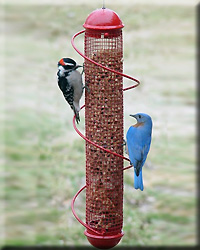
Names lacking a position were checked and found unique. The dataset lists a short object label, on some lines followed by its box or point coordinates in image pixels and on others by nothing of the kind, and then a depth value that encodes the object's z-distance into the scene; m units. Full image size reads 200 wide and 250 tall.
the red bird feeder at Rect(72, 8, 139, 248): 8.35
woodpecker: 8.60
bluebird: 8.46
